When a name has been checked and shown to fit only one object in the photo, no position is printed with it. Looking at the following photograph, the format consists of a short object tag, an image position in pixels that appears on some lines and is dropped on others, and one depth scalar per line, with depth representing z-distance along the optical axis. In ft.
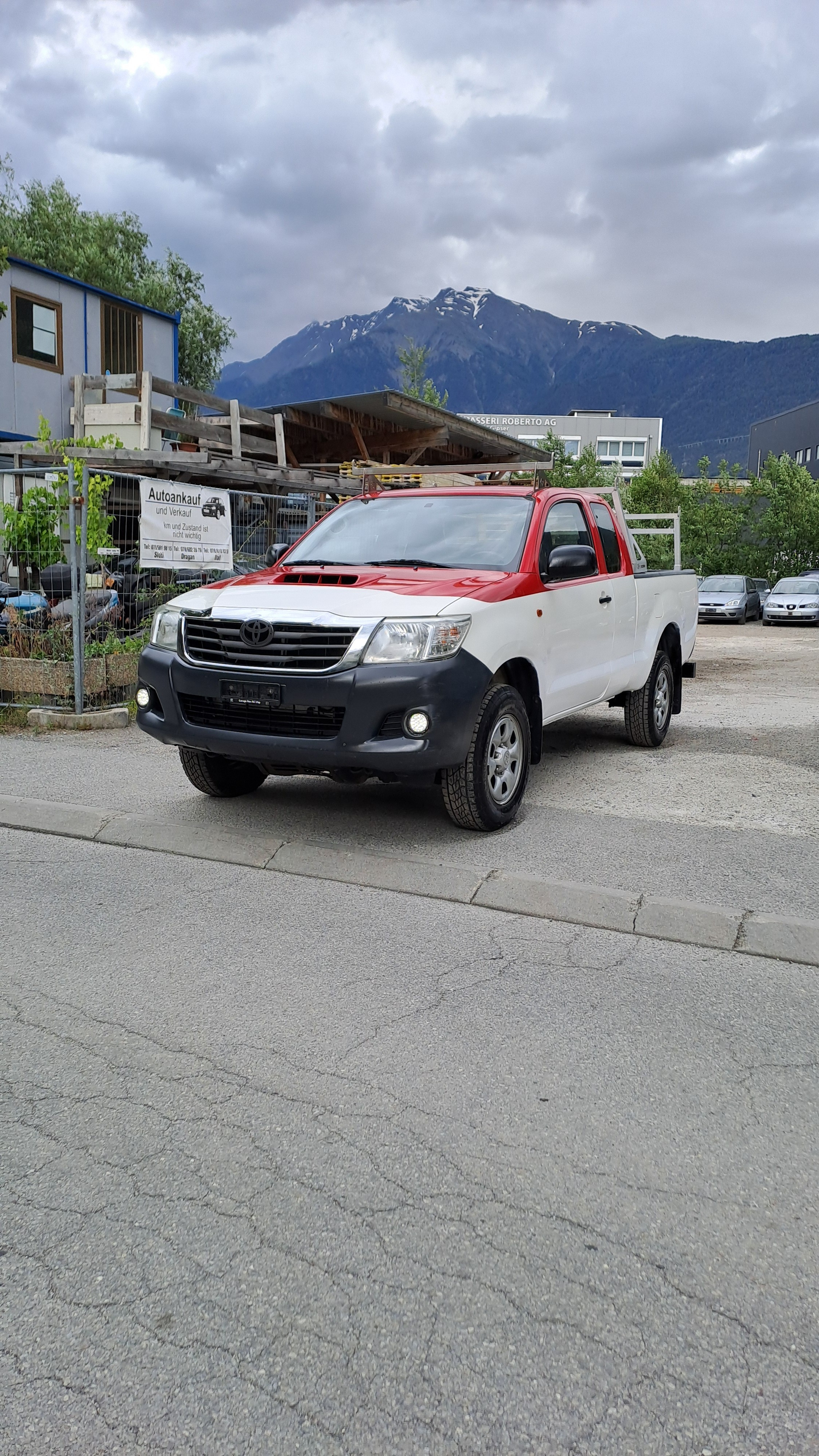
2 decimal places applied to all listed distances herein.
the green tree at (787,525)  151.43
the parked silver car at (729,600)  108.99
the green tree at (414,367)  177.27
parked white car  103.76
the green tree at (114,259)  129.80
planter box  31.12
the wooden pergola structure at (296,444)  39.86
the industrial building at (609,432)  468.75
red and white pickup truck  17.66
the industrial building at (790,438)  270.67
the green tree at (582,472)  162.30
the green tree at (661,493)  155.43
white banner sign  32.50
